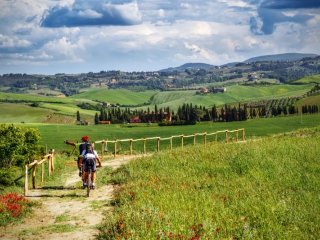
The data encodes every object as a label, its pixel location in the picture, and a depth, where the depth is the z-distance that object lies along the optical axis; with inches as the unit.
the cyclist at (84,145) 715.4
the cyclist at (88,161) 703.7
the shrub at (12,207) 515.1
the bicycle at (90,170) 674.8
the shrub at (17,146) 1133.1
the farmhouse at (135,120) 6443.9
